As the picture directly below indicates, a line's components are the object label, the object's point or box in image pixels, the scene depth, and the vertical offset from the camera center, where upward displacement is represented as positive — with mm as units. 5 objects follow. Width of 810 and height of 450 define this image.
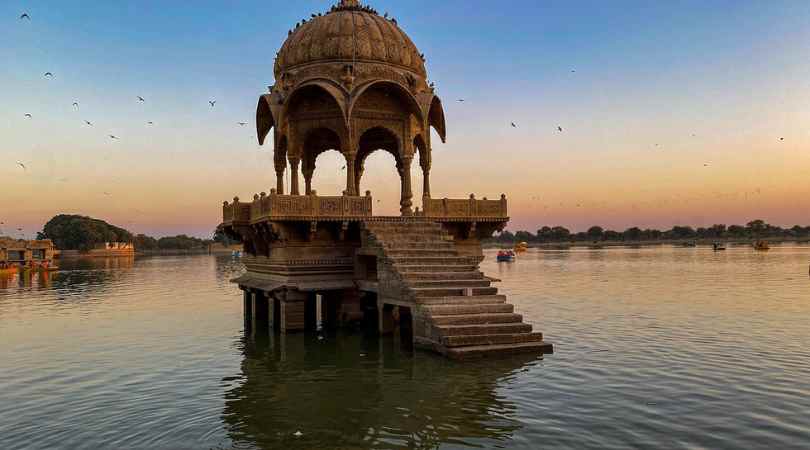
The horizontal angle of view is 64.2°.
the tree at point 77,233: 150750 +4413
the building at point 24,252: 81225 +75
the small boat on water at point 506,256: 100125 -1767
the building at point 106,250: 152500 +192
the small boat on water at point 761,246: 126875 -1056
